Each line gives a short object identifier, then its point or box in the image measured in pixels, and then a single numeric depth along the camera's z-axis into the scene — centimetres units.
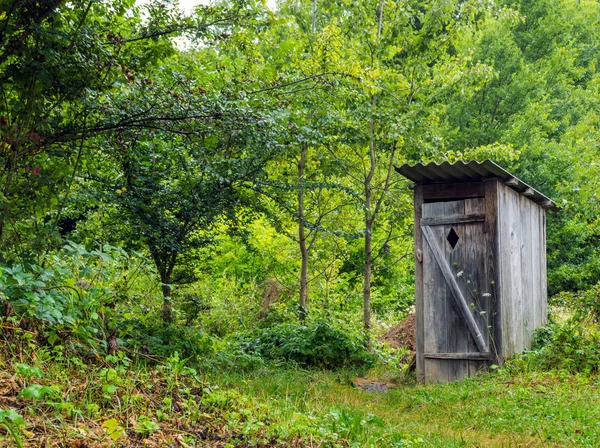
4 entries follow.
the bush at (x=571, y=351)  698
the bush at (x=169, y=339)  577
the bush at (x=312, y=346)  862
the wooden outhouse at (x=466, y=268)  753
